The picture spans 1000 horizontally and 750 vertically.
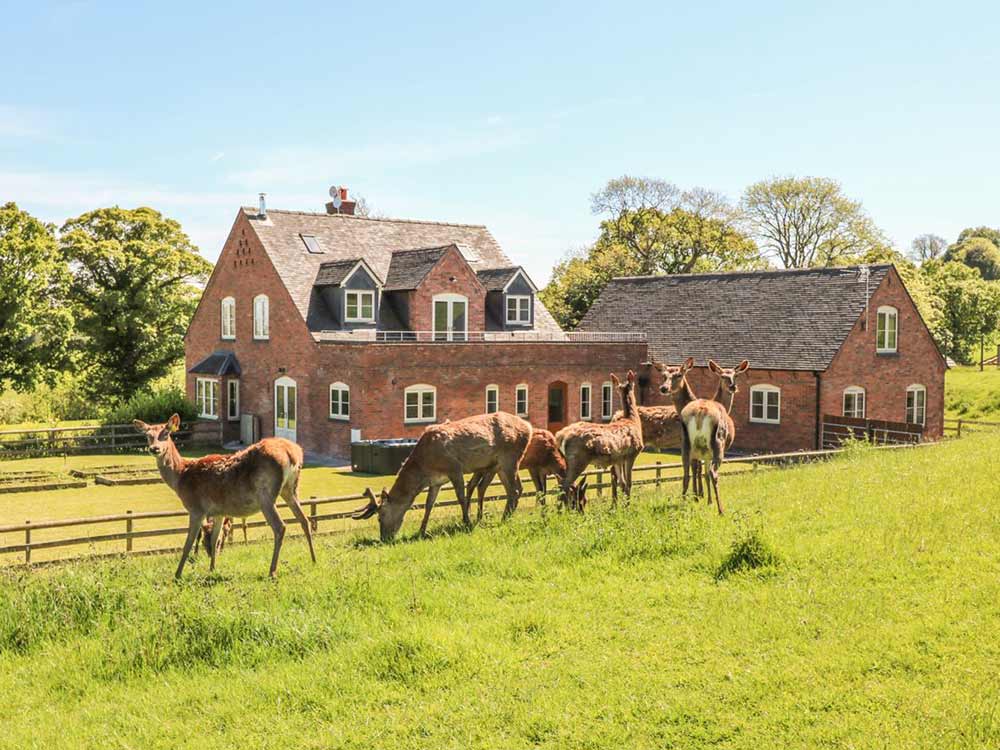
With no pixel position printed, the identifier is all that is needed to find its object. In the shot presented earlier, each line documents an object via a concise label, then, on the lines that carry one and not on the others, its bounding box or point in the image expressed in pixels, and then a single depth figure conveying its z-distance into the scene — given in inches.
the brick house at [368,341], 1339.8
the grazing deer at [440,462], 617.3
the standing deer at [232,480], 523.2
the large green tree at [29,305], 1530.5
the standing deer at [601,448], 649.6
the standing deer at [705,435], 652.7
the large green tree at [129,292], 1715.1
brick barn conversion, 1382.9
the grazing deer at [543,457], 698.2
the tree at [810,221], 2864.2
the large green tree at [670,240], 2778.1
